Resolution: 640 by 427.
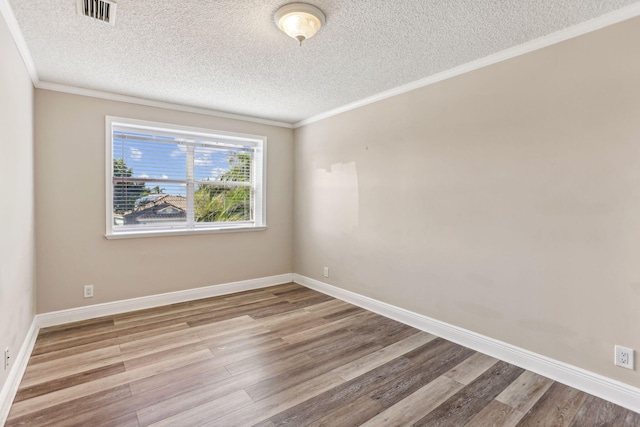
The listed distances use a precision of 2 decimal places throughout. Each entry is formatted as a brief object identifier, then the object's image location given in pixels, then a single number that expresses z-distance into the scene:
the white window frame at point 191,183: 3.49
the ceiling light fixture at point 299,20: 1.91
